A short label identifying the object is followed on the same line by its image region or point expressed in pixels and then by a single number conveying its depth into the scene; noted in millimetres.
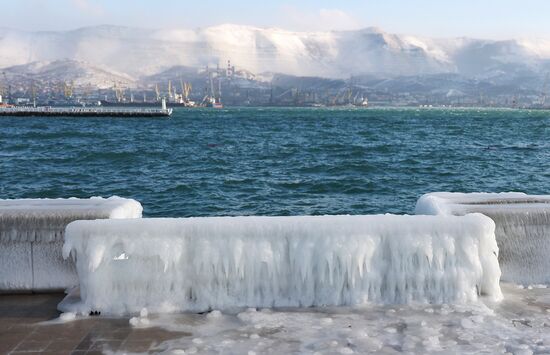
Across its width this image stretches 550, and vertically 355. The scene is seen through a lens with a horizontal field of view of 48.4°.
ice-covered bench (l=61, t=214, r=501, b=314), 7164
